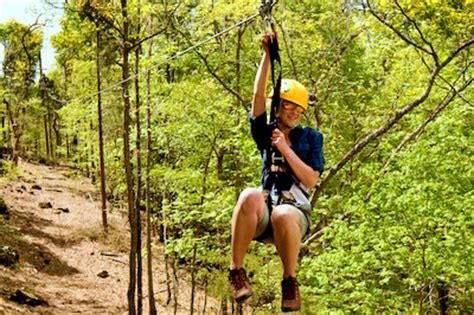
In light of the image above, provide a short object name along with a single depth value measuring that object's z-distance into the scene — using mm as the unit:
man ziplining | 3199
